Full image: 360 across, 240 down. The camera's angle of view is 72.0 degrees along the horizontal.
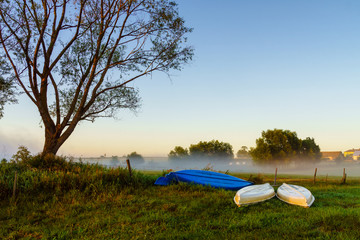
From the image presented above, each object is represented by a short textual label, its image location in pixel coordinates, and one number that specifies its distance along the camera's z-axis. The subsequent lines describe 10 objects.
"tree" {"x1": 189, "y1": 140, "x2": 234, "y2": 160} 91.31
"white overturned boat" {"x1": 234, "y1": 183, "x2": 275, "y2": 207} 8.39
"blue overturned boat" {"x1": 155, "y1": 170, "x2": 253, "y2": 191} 12.16
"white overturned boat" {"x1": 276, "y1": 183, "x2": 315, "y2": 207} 8.85
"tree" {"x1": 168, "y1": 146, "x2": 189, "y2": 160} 99.19
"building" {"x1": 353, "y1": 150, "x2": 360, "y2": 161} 120.56
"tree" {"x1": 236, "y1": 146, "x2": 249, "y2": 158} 124.09
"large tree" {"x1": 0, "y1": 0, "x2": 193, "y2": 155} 15.68
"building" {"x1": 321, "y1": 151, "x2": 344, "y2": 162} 122.44
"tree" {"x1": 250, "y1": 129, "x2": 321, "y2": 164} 66.73
